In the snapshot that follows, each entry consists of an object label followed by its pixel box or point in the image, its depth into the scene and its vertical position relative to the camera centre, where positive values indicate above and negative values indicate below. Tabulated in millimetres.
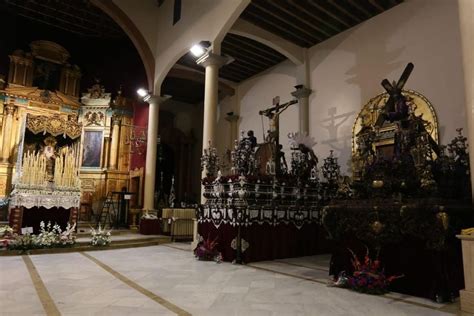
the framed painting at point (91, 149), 13836 +2035
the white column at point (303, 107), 11070 +3154
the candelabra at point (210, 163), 8125 +927
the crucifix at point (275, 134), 8039 +1681
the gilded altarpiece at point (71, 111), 12727 +3462
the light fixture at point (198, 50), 8741 +3862
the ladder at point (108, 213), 12800 -498
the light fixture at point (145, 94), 12316 +3799
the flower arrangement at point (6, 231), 7842 -778
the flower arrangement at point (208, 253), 6777 -992
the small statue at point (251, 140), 7783 +1447
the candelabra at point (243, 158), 7359 +979
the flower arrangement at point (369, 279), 4320 -924
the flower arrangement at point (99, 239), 8291 -946
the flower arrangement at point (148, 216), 11289 -490
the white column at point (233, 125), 14195 +3201
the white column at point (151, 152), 11844 +1714
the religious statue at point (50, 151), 11847 +1692
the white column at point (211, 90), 8773 +2900
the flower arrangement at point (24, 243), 7273 -952
